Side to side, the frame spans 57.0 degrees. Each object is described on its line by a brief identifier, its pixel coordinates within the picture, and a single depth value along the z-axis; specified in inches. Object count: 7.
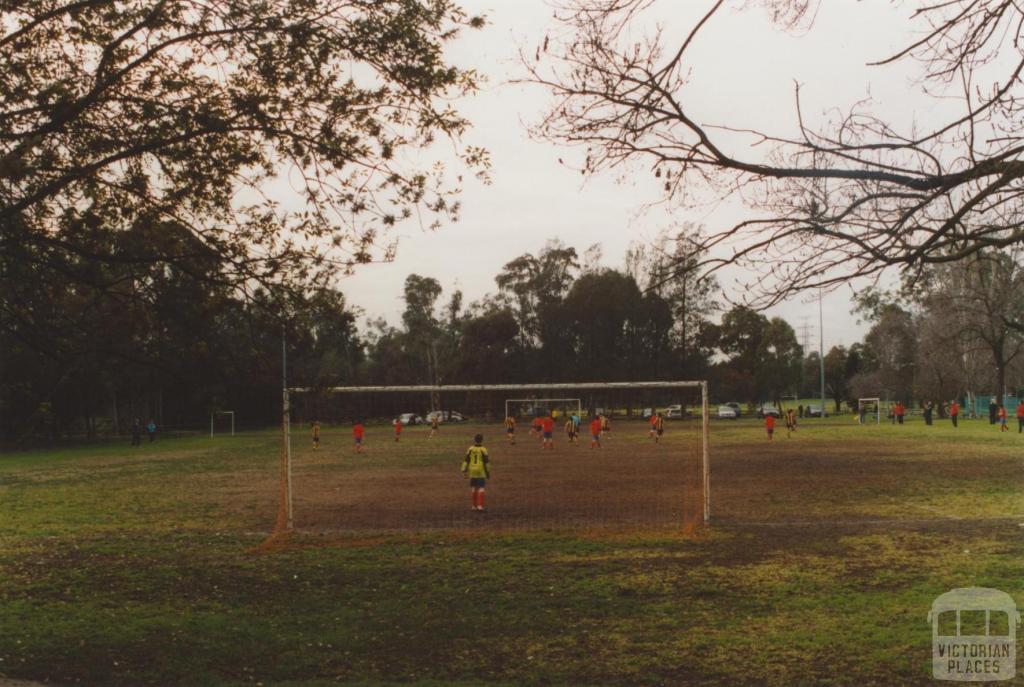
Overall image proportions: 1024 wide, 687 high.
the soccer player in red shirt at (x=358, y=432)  1163.8
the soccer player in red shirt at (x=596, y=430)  1402.6
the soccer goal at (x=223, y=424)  2267.5
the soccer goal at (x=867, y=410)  2447.1
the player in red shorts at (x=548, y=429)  1424.7
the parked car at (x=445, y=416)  1331.9
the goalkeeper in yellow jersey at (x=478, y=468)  687.7
